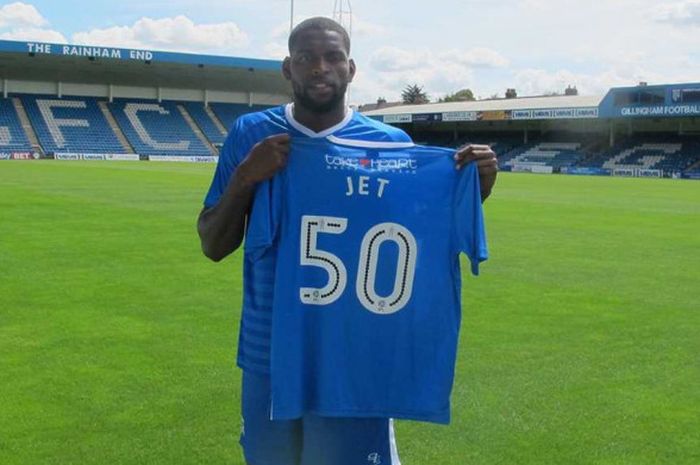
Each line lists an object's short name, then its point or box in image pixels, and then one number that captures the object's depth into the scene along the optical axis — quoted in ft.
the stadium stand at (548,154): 184.24
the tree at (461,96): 382.63
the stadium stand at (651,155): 166.20
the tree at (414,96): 424.87
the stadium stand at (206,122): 211.20
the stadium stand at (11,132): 177.68
